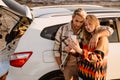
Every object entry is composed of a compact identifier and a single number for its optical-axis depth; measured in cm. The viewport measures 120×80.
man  319
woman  299
